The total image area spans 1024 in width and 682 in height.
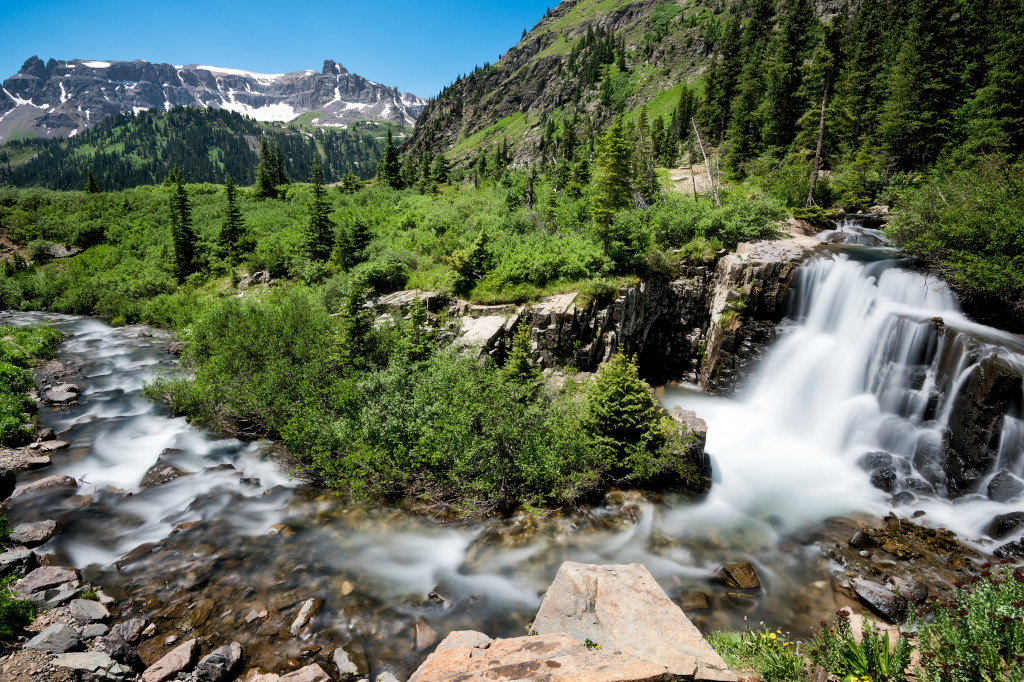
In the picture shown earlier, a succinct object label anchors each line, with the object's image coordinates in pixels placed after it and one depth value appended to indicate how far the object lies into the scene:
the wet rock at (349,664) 9.07
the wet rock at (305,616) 10.03
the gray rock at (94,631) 9.26
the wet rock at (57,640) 8.41
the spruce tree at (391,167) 53.86
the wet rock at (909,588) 11.14
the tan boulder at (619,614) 7.57
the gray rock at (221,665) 8.66
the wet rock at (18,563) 10.69
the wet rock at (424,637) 9.97
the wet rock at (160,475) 15.79
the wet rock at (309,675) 8.60
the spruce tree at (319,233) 33.75
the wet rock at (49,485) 14.90
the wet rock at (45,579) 10.33
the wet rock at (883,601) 10.86
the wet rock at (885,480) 16.21
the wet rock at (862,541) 13.36
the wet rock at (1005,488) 14.12
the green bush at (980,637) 6.09
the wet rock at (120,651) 8.69
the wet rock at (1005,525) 13.43
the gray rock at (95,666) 8.10
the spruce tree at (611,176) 24.72
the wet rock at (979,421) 14.55
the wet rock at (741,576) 12.02
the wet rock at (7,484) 14.55
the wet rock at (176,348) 30.02
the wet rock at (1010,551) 12.63
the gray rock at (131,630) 9.47
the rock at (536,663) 5.24
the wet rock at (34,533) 12.34
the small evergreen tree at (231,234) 41.81
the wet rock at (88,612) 9.79
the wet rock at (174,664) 8.52
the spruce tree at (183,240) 42.03
